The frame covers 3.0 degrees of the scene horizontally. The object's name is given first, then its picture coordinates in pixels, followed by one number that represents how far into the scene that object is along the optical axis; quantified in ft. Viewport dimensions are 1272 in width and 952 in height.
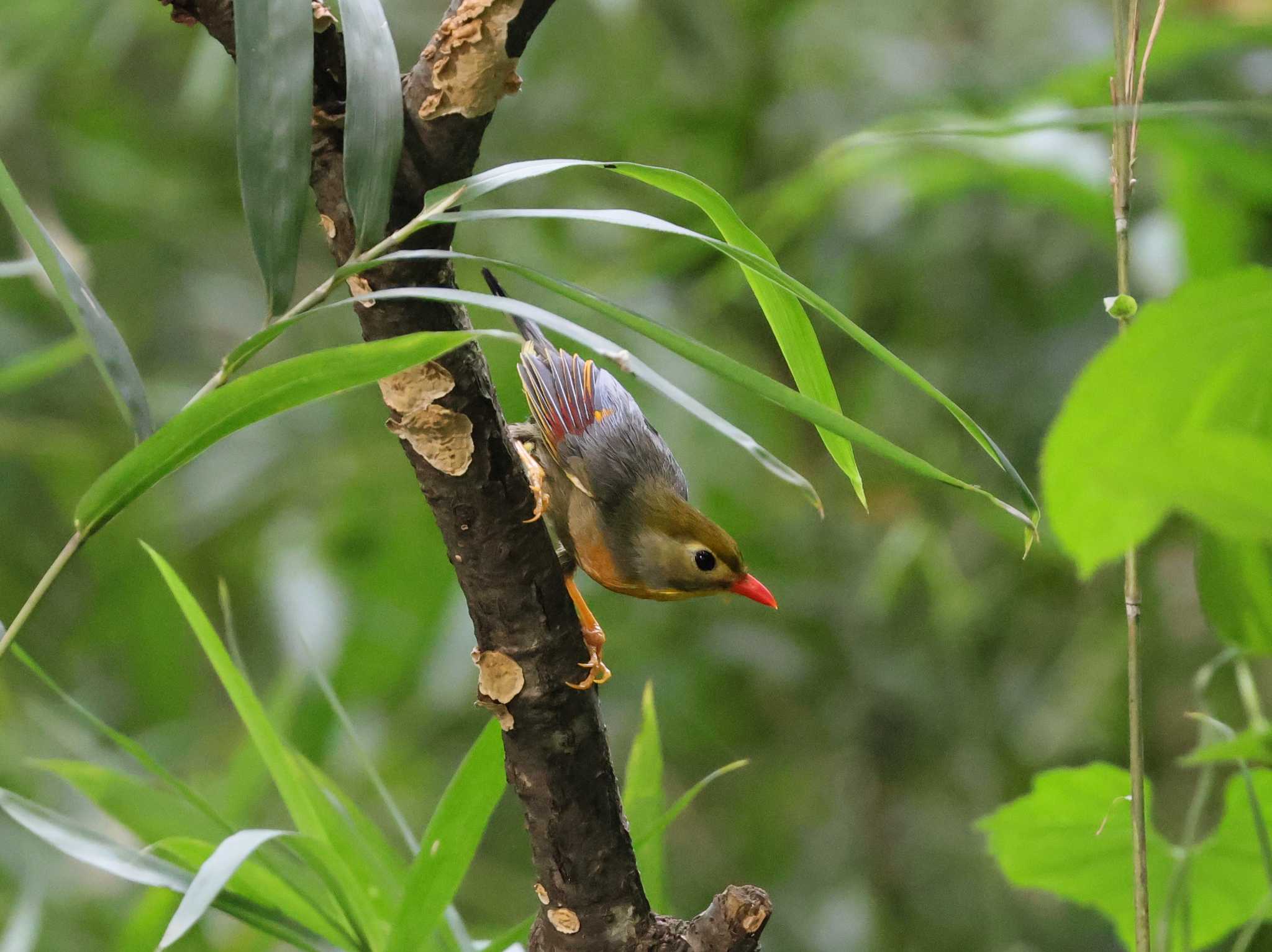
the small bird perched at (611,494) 20.57
